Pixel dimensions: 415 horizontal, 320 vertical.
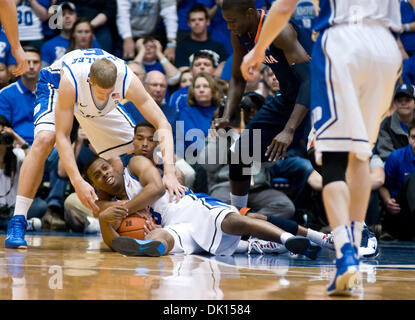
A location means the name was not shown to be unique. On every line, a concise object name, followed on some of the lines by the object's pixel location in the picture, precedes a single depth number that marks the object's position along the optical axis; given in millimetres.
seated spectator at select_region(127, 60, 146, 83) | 15570
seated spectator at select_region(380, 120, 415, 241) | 13383
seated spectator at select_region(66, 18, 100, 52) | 16406
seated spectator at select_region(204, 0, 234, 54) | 18820
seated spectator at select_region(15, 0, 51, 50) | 18047
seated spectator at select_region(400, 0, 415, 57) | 16281
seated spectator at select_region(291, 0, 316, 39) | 17312
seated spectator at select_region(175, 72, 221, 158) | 14609
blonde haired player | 8992
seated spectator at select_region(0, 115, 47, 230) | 14125
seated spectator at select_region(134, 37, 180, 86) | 17312
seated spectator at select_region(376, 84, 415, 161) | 14625
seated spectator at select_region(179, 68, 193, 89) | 16500
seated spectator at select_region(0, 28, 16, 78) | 17203
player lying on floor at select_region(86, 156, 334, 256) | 9016
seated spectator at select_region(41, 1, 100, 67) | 17062
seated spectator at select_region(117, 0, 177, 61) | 17891
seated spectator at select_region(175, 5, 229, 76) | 17797
